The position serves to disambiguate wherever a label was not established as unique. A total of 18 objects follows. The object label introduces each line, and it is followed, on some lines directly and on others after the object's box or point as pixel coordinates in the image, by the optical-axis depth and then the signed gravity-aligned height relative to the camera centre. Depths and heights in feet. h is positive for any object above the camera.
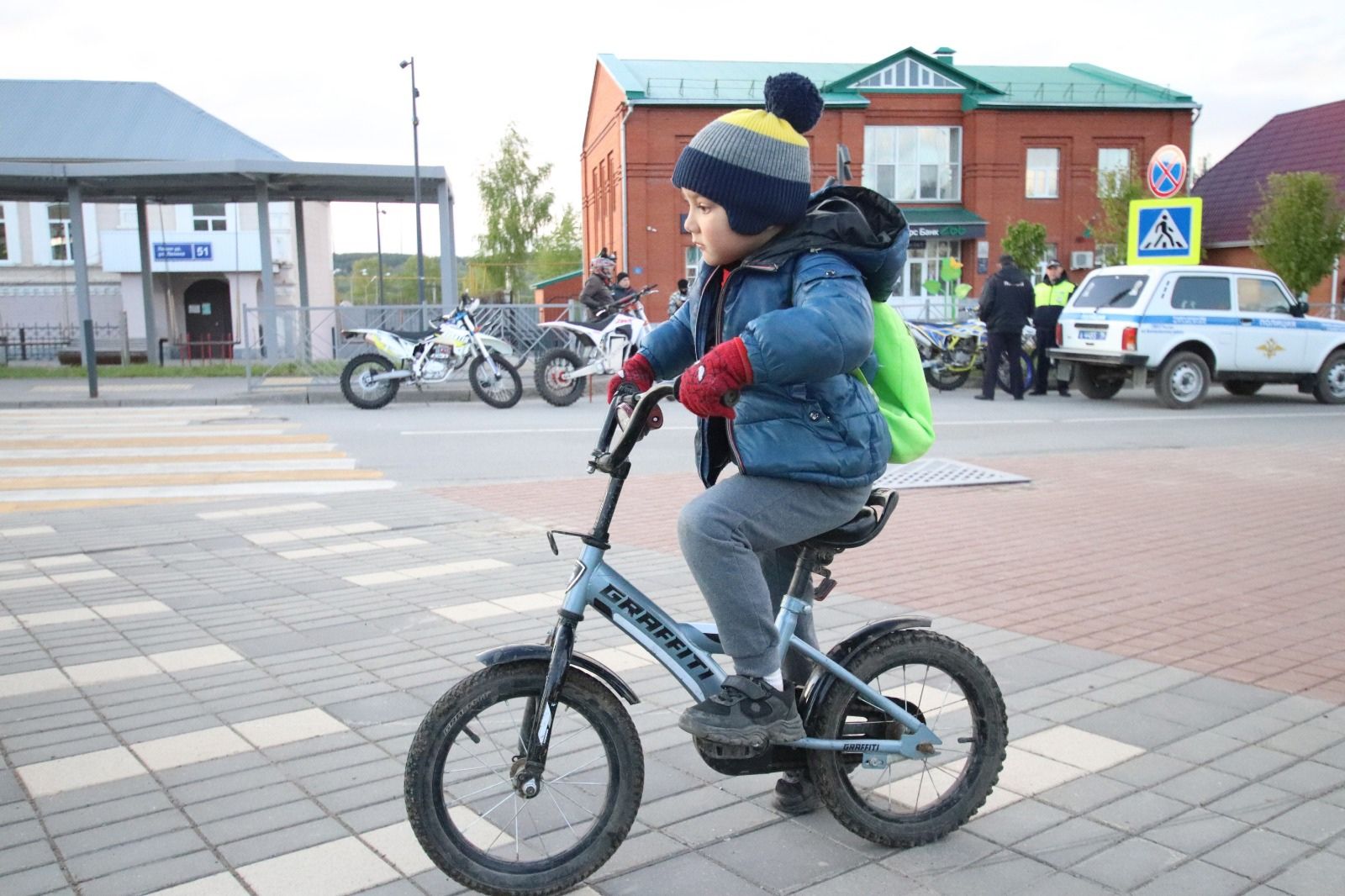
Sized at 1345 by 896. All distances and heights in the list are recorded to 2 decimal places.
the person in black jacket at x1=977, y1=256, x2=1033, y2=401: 55.06 -0.42
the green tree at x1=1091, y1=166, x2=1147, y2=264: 114.32 +8.86
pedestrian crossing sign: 51.67 +2.85
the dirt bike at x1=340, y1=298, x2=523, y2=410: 54.19 -2.49
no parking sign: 51.70 +5.32
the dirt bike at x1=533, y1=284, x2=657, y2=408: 54.80 -2.21
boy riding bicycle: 9.34 -0.80
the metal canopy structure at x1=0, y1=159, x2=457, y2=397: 77.15 +9.07
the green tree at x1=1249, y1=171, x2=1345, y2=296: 92.99 +4.80
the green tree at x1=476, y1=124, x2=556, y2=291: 238.89 +20.78
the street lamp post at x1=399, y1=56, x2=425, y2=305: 97.48 +13.12
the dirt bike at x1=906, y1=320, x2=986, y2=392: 62.23 -2.65
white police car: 52.42 -1.78
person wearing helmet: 57.77 +0.74
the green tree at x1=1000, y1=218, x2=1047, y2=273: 123.75 +5.78
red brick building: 136.15 +18.64
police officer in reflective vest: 59.00 -0.76
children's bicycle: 9.24 -3.57
